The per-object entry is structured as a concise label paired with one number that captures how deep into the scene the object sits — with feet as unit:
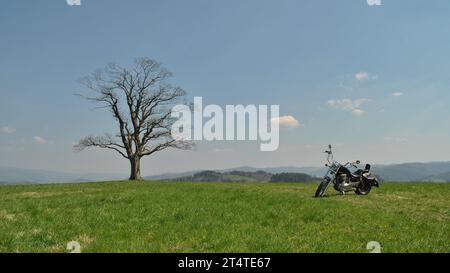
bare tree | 192.13
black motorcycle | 78.54
